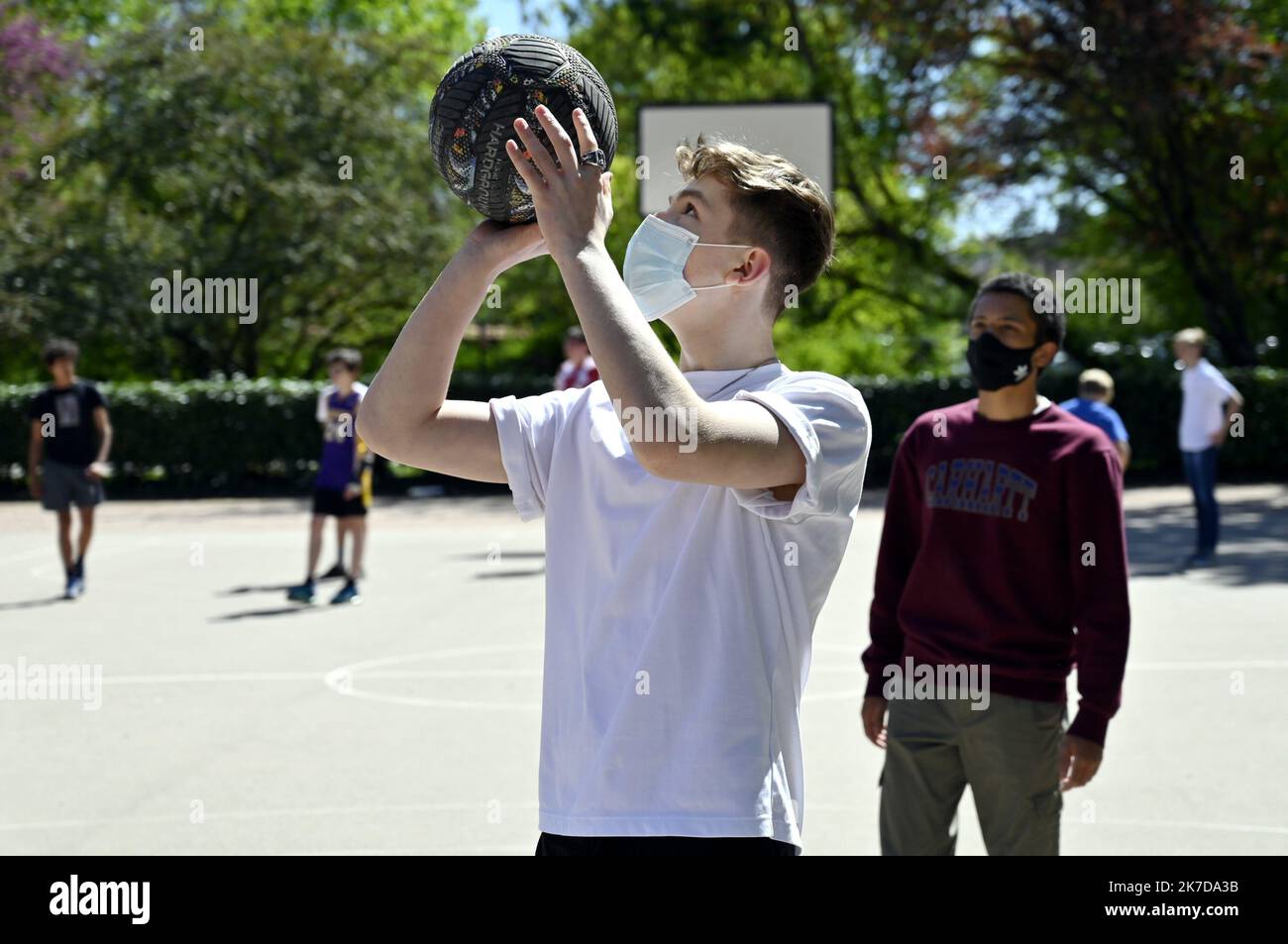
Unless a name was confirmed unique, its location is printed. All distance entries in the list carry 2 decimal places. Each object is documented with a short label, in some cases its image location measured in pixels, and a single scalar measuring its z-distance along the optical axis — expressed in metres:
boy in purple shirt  12.44
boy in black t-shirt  12.95
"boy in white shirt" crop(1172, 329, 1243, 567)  13.61
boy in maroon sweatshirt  3.94
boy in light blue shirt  9.57
